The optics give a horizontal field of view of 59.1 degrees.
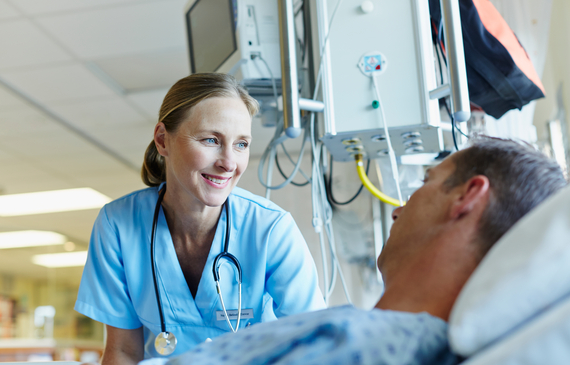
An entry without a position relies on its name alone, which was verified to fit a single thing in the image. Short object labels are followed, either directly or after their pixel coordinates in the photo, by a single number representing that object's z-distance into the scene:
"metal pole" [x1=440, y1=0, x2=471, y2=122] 1.20
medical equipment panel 1.39
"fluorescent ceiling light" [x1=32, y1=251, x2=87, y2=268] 7.50
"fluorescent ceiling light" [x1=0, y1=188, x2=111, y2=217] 5.20
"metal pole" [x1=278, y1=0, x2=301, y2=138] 1.31
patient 0.52
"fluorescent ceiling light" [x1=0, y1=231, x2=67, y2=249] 6.48
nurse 1.18
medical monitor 1.82
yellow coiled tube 1.55
